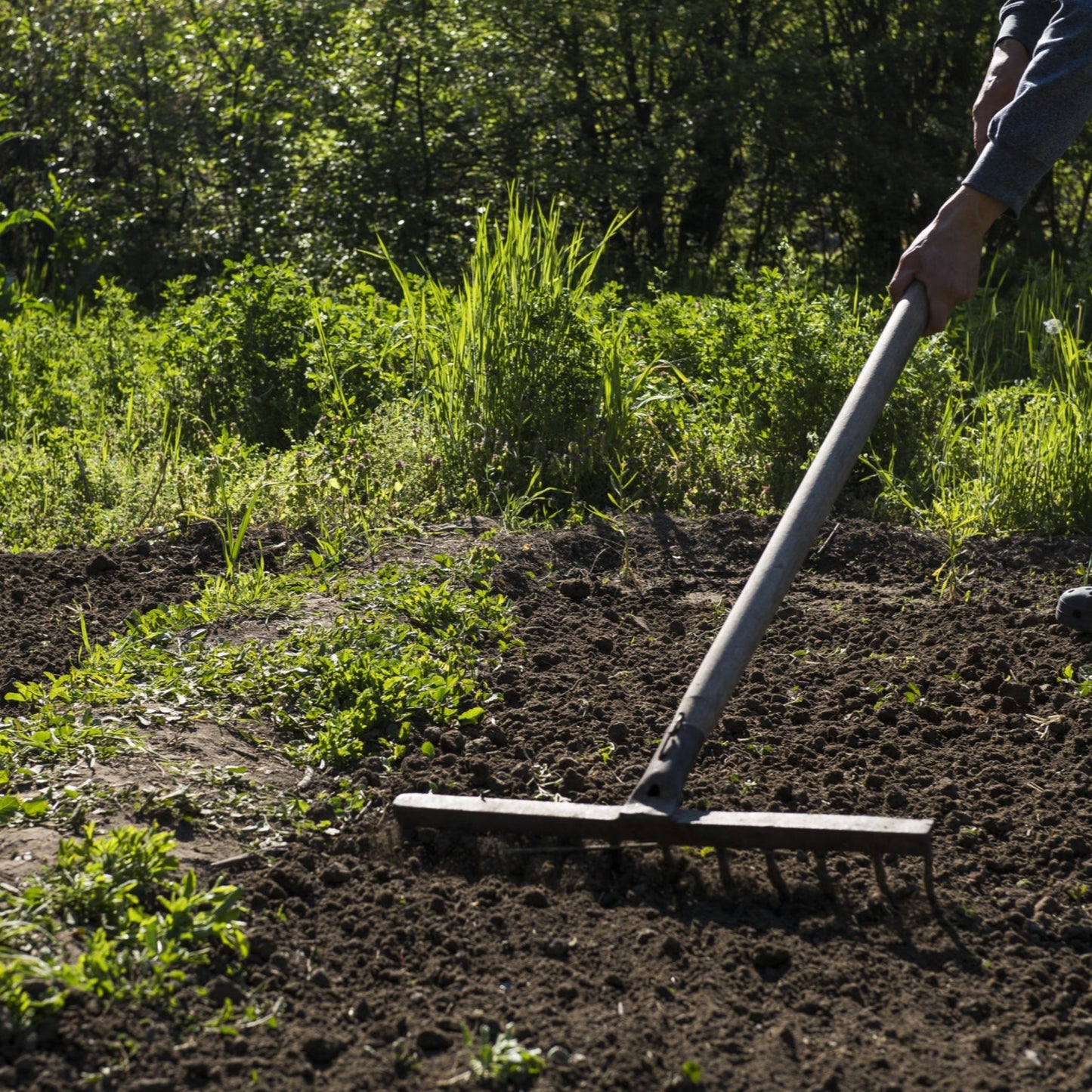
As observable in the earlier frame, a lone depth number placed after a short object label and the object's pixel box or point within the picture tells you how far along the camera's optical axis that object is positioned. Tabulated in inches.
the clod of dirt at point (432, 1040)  73.6
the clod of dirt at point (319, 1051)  73.5
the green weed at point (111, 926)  73.8
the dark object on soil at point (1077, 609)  93.7
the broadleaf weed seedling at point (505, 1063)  72.4
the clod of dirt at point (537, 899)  78.8
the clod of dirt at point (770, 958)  76.5
